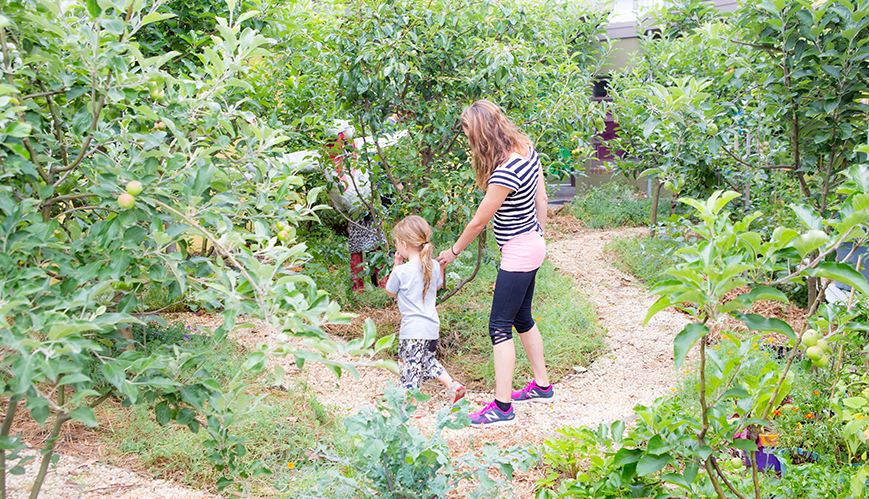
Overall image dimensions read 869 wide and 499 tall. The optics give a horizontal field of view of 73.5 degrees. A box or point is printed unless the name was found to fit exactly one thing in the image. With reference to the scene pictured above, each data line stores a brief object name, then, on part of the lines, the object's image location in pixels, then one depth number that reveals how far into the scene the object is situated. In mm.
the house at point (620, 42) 11312
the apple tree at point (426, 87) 3707
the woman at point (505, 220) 3162
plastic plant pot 2436
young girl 3631
